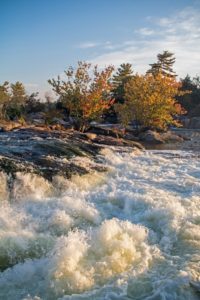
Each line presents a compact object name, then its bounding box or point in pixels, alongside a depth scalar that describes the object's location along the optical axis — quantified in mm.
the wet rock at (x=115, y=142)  21891
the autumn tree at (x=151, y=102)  29016
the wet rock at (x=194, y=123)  43319
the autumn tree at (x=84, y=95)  25688
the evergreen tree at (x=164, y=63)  59938
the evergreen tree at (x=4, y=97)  45381
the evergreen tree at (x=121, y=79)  51428
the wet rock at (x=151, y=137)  25991
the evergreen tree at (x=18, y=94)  59747
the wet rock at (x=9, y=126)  22812
